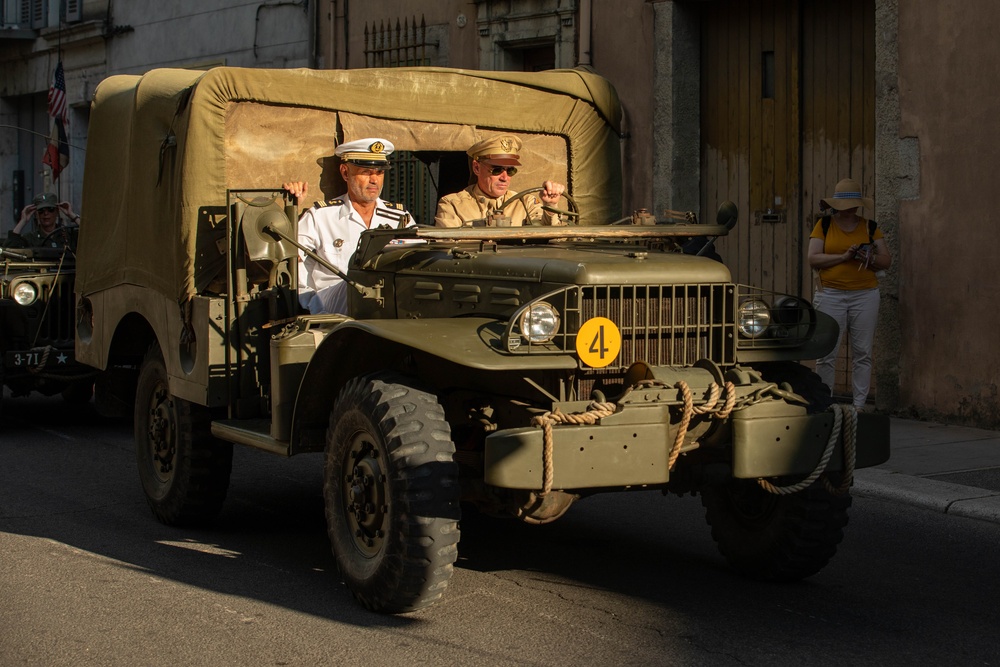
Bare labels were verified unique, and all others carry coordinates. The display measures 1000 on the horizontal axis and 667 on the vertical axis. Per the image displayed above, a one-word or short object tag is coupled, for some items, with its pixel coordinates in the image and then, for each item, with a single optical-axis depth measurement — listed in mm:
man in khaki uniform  7312
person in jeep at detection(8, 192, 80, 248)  14127
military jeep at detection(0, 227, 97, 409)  11398
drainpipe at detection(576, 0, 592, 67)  14602
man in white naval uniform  7137
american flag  24188
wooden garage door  12367
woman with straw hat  10891
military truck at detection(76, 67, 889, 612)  5344
